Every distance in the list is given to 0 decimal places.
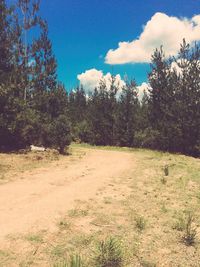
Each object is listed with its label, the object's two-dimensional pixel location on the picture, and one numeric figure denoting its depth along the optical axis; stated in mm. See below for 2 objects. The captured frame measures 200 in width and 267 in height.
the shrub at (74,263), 4789
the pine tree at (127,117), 39469
